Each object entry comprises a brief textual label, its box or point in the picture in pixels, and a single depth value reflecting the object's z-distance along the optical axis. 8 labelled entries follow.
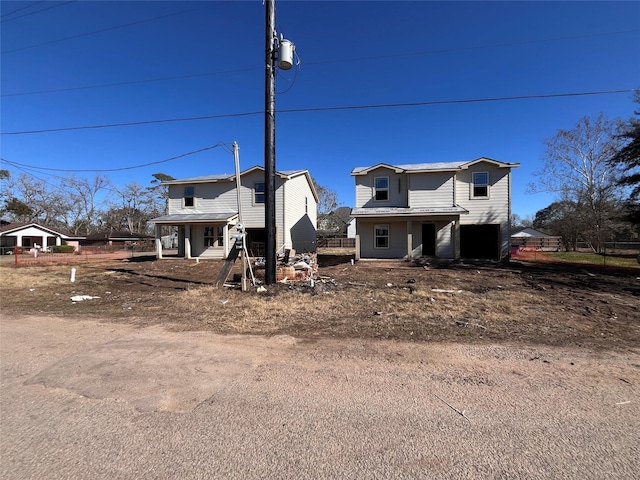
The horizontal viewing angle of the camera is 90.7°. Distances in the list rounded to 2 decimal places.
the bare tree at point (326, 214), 51.94
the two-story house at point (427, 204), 18.31
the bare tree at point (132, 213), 61.97
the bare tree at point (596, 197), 28.36
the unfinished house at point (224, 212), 20.20
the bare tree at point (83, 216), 56.88
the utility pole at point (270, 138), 9.20
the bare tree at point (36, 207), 49.47
